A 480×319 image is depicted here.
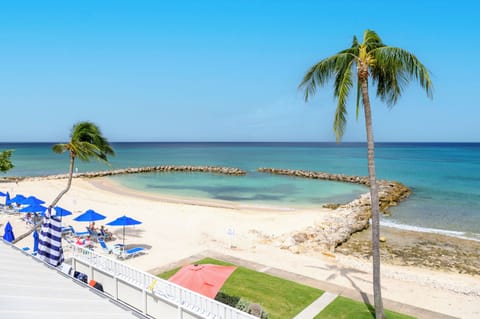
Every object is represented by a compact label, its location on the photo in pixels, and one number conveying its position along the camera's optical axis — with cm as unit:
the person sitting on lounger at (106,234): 1736
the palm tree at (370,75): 773
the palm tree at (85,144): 1506
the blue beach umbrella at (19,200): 1993
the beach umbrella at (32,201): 1862
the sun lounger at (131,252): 1415
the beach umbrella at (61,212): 1730
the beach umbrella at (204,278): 767
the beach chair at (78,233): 1723
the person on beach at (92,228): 1760
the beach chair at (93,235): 1719
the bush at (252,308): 822
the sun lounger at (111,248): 1439
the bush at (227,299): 917
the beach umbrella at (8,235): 1375
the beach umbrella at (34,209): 1740
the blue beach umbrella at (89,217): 1564
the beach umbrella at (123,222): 1508
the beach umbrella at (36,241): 1330
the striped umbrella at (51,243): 991
